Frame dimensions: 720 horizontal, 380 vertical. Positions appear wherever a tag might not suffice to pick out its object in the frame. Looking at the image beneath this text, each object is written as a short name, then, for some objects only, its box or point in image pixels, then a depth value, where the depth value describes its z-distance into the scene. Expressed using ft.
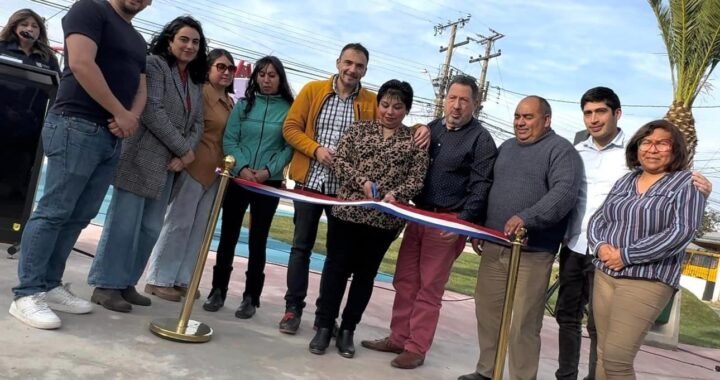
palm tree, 26.07
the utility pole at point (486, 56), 104.63
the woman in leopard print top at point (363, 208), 11.41
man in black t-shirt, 9.66
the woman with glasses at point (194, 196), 13.58
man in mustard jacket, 12.76
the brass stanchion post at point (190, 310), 10.64
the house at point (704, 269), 87.15
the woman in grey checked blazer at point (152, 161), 11.78
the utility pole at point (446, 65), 99.48
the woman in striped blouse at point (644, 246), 8.79
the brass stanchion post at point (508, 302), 9.87
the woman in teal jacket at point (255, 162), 13.33
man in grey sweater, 10.71
